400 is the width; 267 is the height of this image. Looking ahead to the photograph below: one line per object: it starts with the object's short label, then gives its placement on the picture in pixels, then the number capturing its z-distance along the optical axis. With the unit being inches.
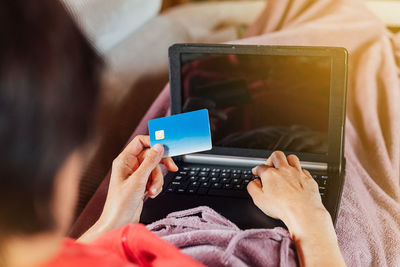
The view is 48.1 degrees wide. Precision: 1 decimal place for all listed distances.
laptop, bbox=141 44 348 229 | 28.1
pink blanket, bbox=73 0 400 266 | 27.0
